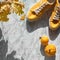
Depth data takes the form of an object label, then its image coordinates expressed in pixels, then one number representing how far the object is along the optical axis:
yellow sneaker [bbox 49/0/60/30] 1.93
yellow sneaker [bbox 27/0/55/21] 1.98
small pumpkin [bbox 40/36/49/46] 1.82
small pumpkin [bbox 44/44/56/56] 1.77
